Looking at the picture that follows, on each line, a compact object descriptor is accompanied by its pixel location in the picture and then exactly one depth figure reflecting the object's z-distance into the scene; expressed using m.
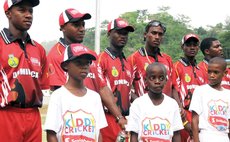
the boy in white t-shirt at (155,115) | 5.23
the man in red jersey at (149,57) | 6.72
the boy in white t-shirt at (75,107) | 4.54
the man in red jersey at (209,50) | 7.48
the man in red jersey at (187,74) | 7.04
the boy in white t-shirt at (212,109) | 5.90
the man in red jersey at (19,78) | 4.91
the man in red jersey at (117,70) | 6.28
